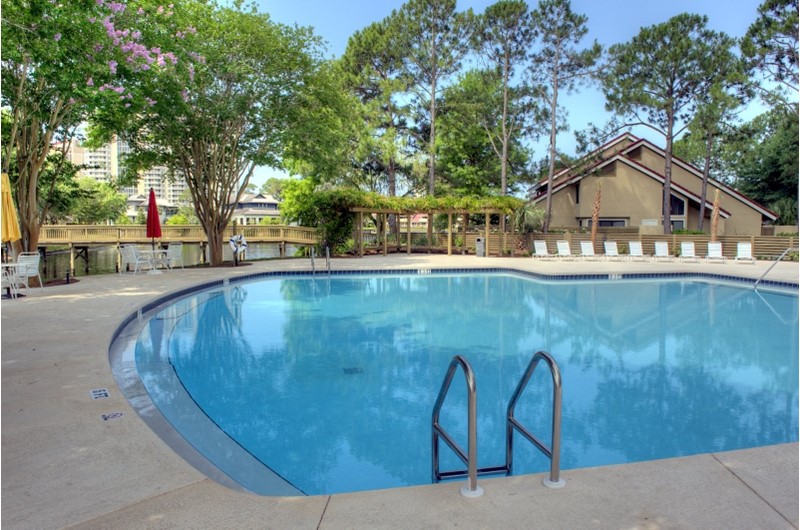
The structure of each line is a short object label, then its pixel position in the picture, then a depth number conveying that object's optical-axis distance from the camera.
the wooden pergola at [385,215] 20.79
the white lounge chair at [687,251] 19.91
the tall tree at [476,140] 26.78
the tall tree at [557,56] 23.80
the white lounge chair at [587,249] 21.00
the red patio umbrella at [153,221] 14.73
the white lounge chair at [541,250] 21.38
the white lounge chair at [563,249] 21.02
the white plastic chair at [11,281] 9.63
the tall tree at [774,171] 29.36
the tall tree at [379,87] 26.64
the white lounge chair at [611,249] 20.96
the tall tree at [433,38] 25.81
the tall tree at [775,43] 19.69
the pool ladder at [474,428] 2.68
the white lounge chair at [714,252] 19.64
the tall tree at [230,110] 14.09
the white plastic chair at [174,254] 14.78
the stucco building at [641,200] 26.52
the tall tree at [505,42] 24.34
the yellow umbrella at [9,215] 7.61
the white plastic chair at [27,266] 9.80
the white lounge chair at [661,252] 20.64
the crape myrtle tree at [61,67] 8.10
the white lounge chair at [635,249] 20.81
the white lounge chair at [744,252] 19.25
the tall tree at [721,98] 21.48
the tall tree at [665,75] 22.69
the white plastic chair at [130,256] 13.77
